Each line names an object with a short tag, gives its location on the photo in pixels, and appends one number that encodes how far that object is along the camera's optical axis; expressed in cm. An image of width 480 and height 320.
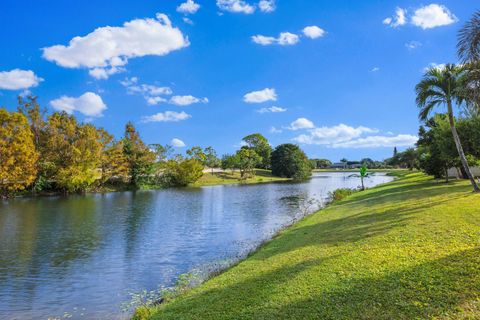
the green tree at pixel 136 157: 6825
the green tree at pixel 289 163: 10944
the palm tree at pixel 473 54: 1246
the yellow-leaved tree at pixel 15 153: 4378
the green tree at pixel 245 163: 9625
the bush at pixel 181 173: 7431
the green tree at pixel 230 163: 9685
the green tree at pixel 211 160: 9812
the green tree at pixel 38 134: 5166
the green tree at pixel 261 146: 13338
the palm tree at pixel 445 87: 2064
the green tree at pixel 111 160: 6238
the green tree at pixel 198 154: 8281
